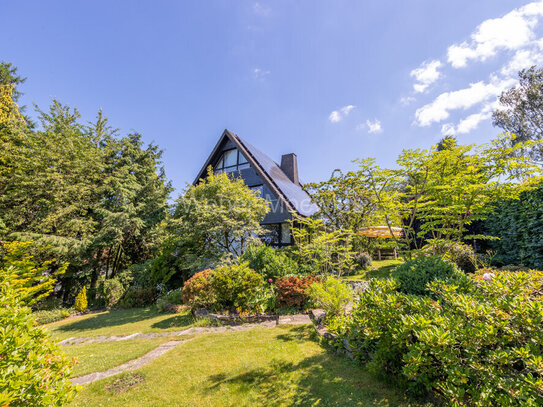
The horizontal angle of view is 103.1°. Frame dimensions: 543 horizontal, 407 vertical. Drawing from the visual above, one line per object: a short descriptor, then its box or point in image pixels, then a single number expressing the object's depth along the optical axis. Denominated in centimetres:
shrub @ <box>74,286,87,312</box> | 1238
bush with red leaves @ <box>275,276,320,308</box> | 724
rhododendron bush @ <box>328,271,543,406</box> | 197
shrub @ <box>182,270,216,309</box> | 784
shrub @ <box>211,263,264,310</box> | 738
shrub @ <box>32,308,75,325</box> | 1115
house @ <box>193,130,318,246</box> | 1374
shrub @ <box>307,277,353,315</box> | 522
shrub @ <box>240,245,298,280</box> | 873
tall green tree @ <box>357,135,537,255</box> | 511
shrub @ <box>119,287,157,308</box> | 1220
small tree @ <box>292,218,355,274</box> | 790
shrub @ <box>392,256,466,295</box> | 390
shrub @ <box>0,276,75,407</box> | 166
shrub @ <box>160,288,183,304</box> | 1032
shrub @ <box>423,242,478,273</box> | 788
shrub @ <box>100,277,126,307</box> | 1284
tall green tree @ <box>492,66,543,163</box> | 2139
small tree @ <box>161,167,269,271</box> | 1030
